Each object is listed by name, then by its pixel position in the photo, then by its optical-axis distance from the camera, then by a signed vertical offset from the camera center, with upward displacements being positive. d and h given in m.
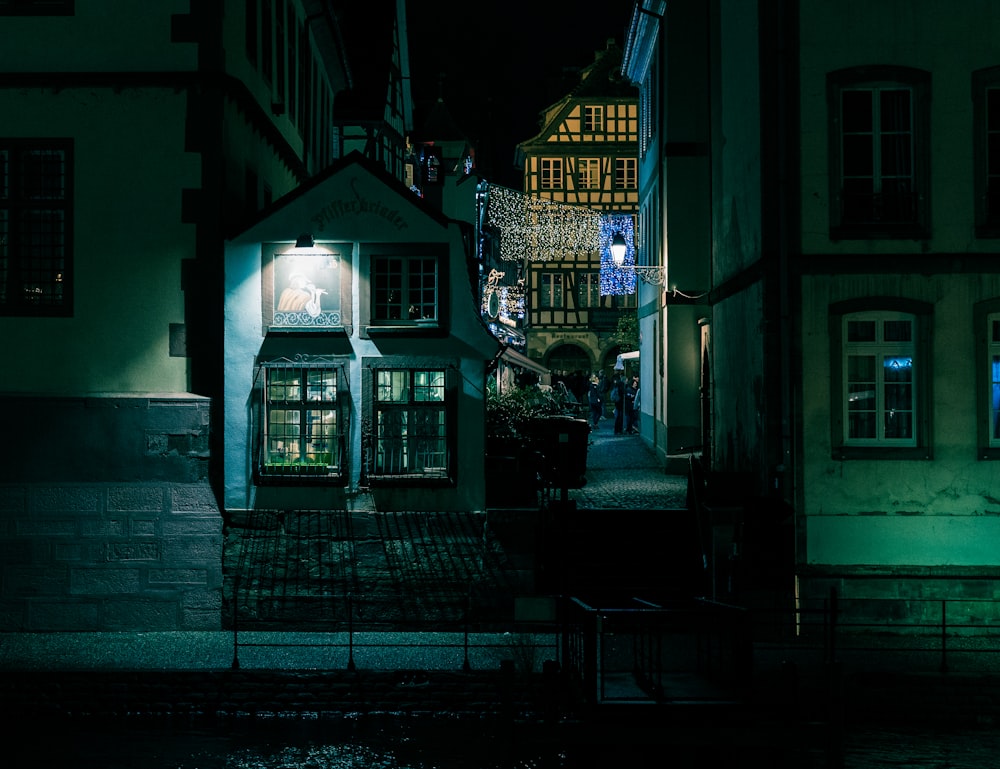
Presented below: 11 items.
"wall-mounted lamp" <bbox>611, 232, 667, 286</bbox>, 27.39 +3.04
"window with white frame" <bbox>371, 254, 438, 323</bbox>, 18.20 +1.66
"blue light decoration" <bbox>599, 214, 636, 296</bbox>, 39.62 +4.71
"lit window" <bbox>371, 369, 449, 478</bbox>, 18.12 -0.22
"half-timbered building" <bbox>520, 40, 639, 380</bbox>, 61.94 +12.04
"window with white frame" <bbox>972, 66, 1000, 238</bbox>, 17.03 +3.35
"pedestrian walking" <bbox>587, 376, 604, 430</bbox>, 44.81 +0.14
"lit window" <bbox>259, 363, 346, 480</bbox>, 18.09 -0.22
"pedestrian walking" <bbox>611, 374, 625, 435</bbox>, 41.53 +0.08
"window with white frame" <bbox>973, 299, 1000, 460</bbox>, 17.00 +0.41
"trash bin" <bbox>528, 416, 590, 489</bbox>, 23.59 -0.65
